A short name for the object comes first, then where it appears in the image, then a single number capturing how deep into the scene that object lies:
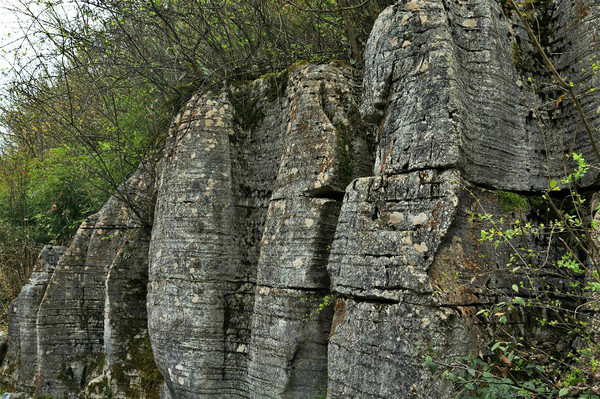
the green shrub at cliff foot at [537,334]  3.20
